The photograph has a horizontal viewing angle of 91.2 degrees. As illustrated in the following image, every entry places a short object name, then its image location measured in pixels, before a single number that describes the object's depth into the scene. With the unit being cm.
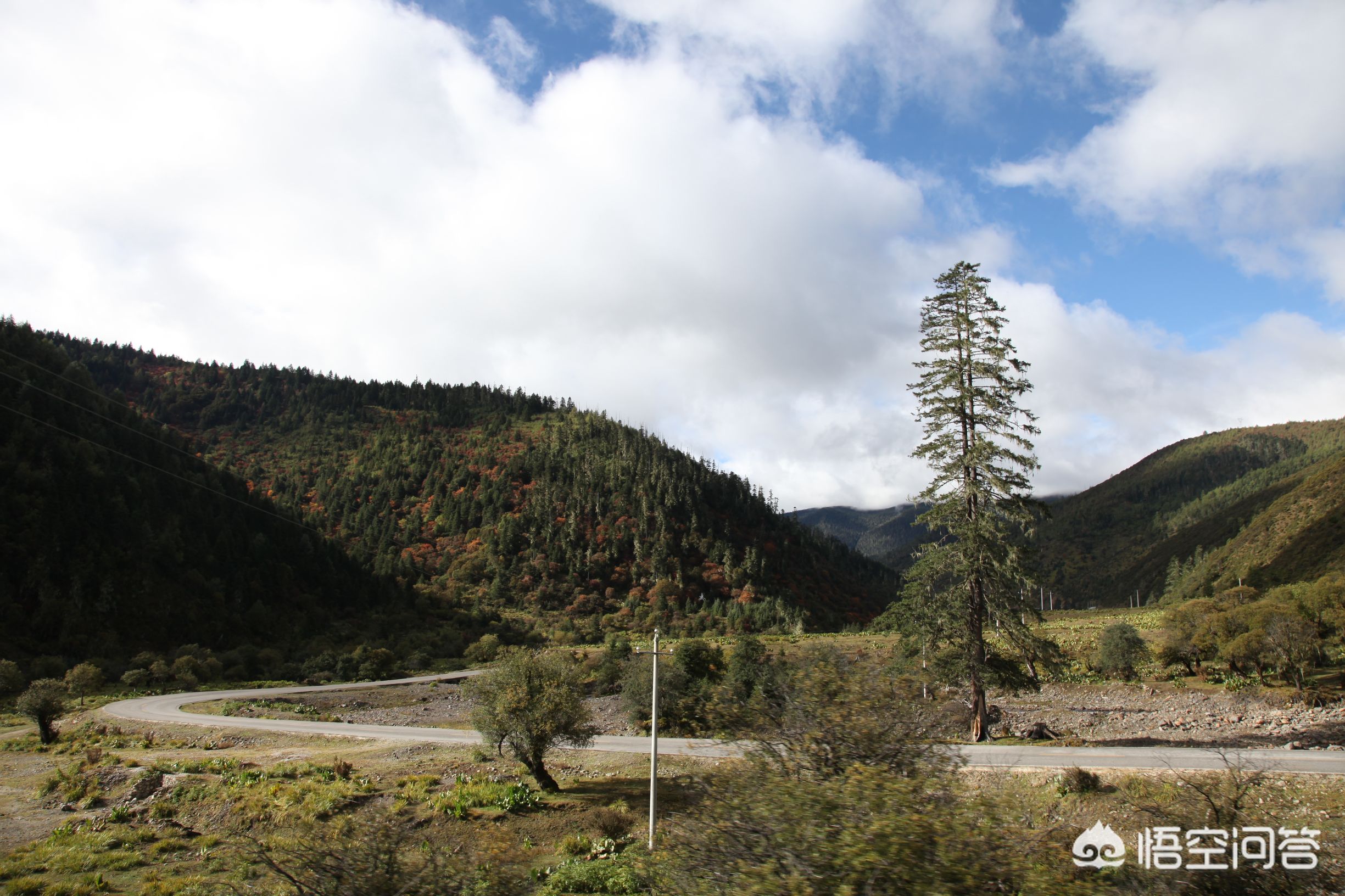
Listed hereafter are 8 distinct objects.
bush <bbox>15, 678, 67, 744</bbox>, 4047
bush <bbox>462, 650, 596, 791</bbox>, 2834
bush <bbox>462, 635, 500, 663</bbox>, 8950
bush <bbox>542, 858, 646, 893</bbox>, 1853
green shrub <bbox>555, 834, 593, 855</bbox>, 2203
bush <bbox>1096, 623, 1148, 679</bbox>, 4853
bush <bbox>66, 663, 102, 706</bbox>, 5562
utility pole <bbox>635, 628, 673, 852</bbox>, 1972
